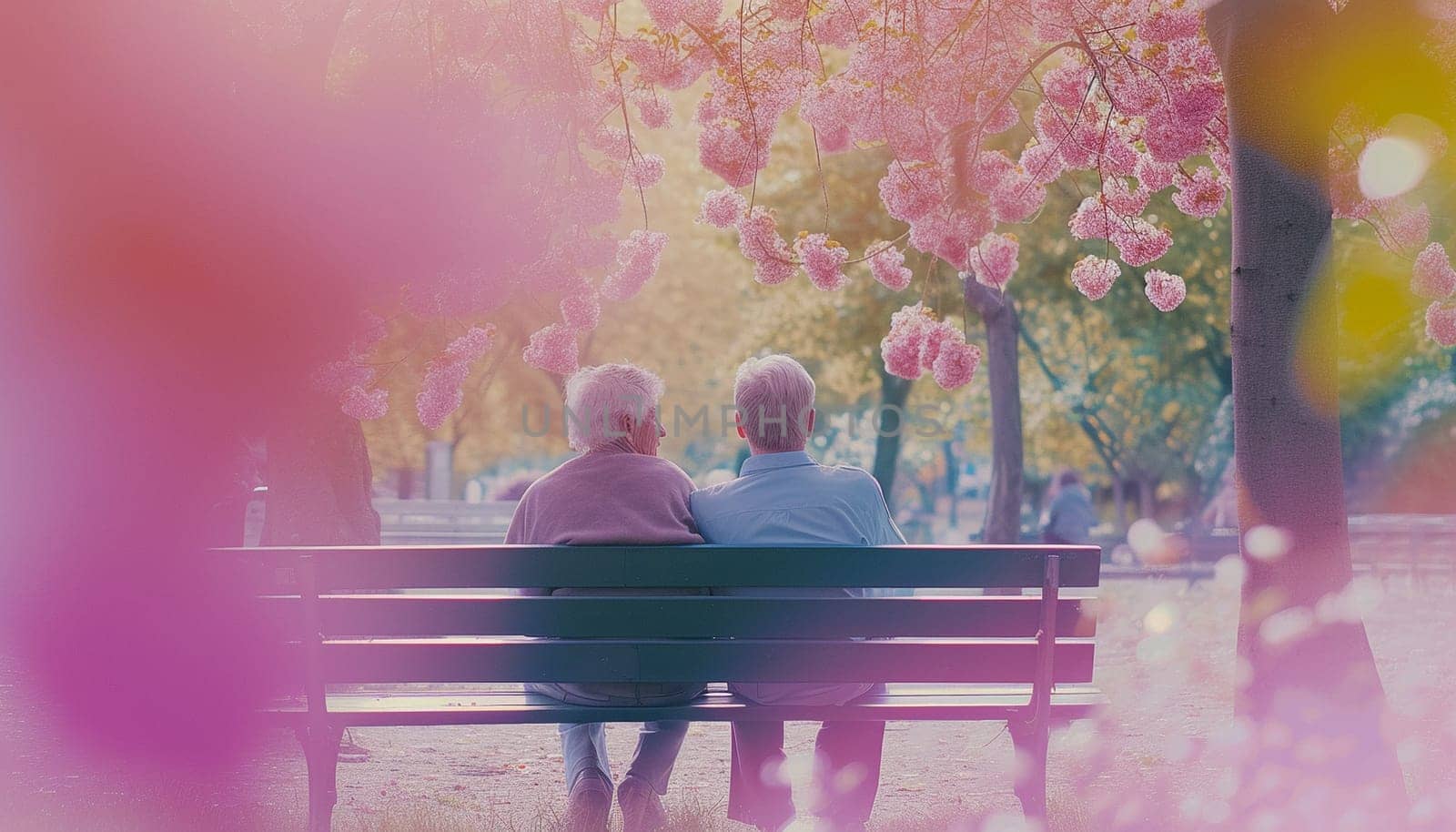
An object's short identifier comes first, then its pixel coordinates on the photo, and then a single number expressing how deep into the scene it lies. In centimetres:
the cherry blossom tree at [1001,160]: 564
